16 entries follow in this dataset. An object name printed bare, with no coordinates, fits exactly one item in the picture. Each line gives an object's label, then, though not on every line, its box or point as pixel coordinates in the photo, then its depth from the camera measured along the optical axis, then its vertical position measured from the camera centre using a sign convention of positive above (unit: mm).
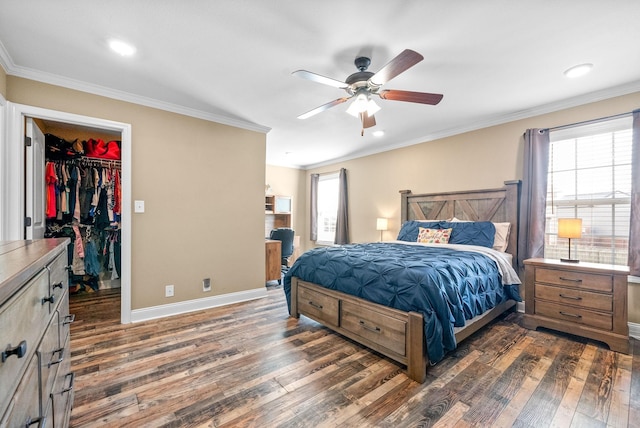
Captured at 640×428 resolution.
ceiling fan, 1945 +976
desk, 4383 -759
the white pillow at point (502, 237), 3357 -297
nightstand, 2357 -794
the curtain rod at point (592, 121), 2750 +962
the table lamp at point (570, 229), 2660 -155
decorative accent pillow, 3629 -306
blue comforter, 1949 -565
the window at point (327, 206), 6242 +141
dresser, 601 -351
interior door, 2508 +283
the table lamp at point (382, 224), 4840 -201
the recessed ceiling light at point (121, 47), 2045 +1240
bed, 1958 -598
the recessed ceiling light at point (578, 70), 2365 +1235
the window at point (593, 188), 2803 +263
